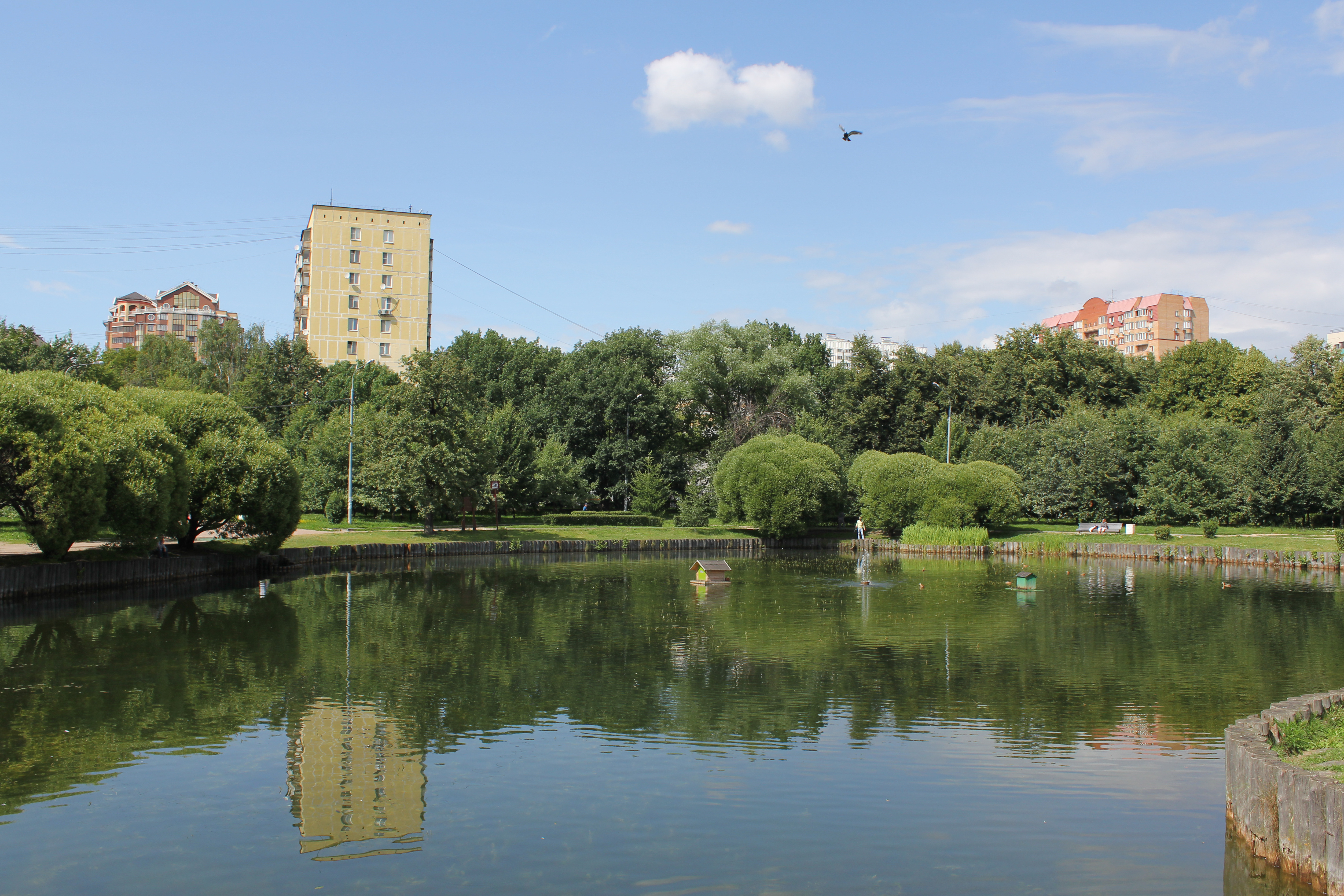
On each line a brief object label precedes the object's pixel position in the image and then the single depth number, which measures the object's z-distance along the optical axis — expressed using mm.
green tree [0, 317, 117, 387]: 66625
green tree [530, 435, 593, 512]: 67625
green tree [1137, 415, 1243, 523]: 67812
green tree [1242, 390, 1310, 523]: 65000
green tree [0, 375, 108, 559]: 30750
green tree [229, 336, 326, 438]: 80688
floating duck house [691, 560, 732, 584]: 42938
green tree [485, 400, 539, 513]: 65250
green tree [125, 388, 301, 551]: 41094
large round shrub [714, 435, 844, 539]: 64375
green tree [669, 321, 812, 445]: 80750
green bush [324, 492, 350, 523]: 62500
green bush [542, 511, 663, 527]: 67000
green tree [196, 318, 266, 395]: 94312
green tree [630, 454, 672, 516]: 72500
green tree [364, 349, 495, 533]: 55281
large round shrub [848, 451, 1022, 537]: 65000
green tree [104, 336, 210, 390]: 86312
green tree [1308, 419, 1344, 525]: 63344
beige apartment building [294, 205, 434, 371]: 90438
